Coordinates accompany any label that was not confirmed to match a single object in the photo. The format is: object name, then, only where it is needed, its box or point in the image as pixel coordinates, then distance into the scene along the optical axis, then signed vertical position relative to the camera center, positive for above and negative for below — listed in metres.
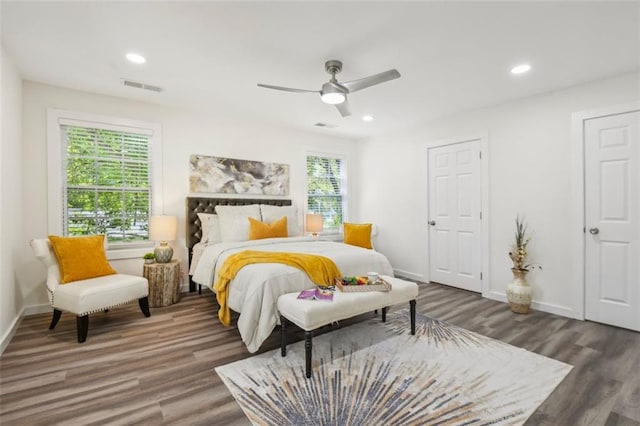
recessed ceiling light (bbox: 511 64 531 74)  2.95 +1.39
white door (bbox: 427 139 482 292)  4.29 -0.08
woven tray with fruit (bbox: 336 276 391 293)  2.59 -0.65
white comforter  2.48 -0.63
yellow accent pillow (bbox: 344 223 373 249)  5.28 -0.44
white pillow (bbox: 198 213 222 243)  4.07 -0.24
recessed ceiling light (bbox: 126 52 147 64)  2.77 +1.42
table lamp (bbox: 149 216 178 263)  3.77 -0.28
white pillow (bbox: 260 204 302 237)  4.44 -0.07
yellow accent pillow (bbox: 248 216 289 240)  4.06 -0.26
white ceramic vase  3.46 -0.97
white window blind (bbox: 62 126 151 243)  3.68 +0.35
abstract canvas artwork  4.46 +0.54
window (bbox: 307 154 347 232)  5.69 +0.42
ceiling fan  2.64 +1.12
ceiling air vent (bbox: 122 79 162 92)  3.38 +1.43
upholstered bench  2.19 -0.77
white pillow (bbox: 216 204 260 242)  4.02 -0.16
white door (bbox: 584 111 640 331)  3.02 -0.11
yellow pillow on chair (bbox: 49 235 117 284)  2.98 -0.47
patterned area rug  1.80 -1.20
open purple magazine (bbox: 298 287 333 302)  2.41 -0.69
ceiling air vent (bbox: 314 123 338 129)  5.04 +1.43
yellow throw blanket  2.79 -0.54
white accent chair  2.71 -0.76
